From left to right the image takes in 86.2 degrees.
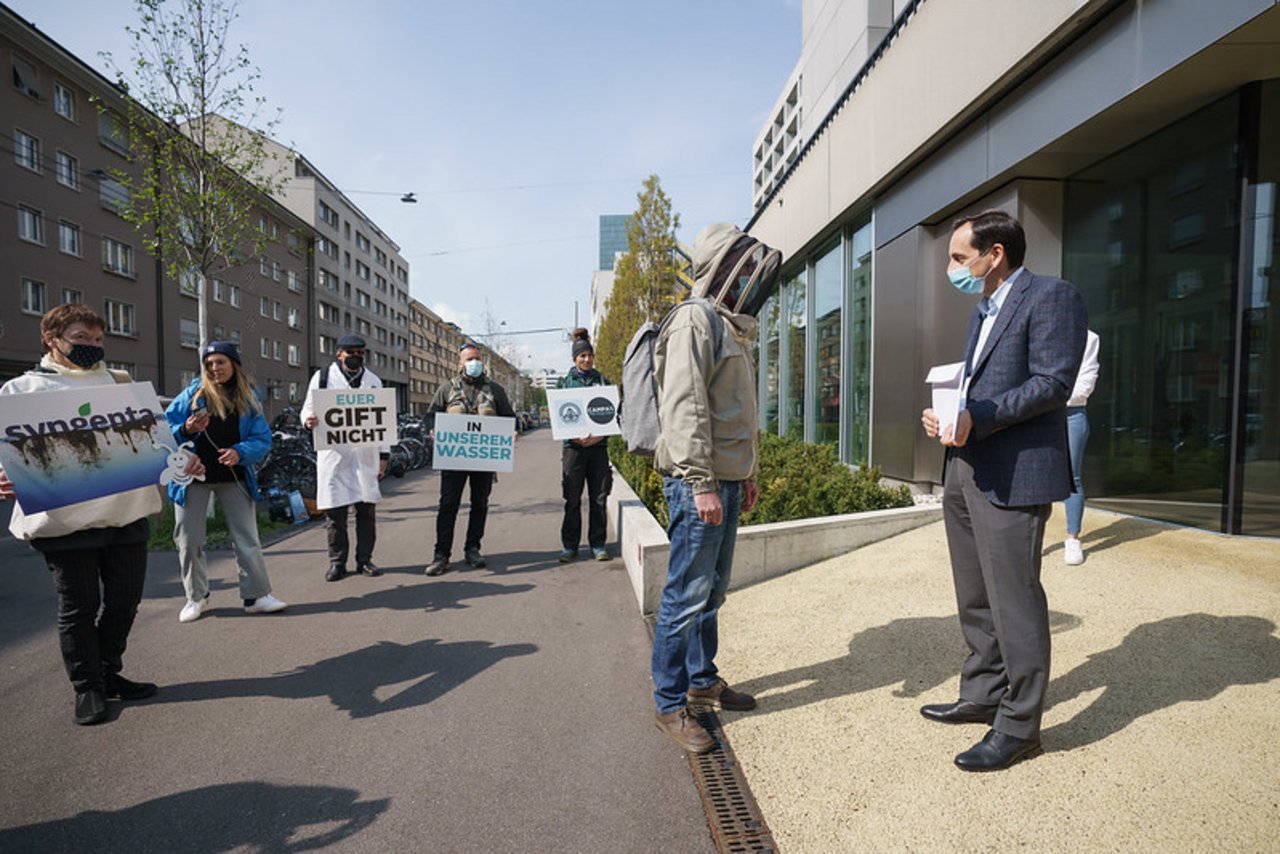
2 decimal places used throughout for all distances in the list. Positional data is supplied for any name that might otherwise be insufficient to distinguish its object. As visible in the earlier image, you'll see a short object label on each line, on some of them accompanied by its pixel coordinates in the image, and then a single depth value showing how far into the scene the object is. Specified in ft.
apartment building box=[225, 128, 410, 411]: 173.06
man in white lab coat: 19.52
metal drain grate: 7.59
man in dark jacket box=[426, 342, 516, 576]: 20.34
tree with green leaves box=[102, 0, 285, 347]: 32.40
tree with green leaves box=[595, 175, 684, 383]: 59.16
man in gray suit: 8.11
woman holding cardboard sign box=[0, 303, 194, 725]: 10.73
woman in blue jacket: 15.51
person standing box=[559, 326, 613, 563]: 21.65
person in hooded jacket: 9.13
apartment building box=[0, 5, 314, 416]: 73.51
